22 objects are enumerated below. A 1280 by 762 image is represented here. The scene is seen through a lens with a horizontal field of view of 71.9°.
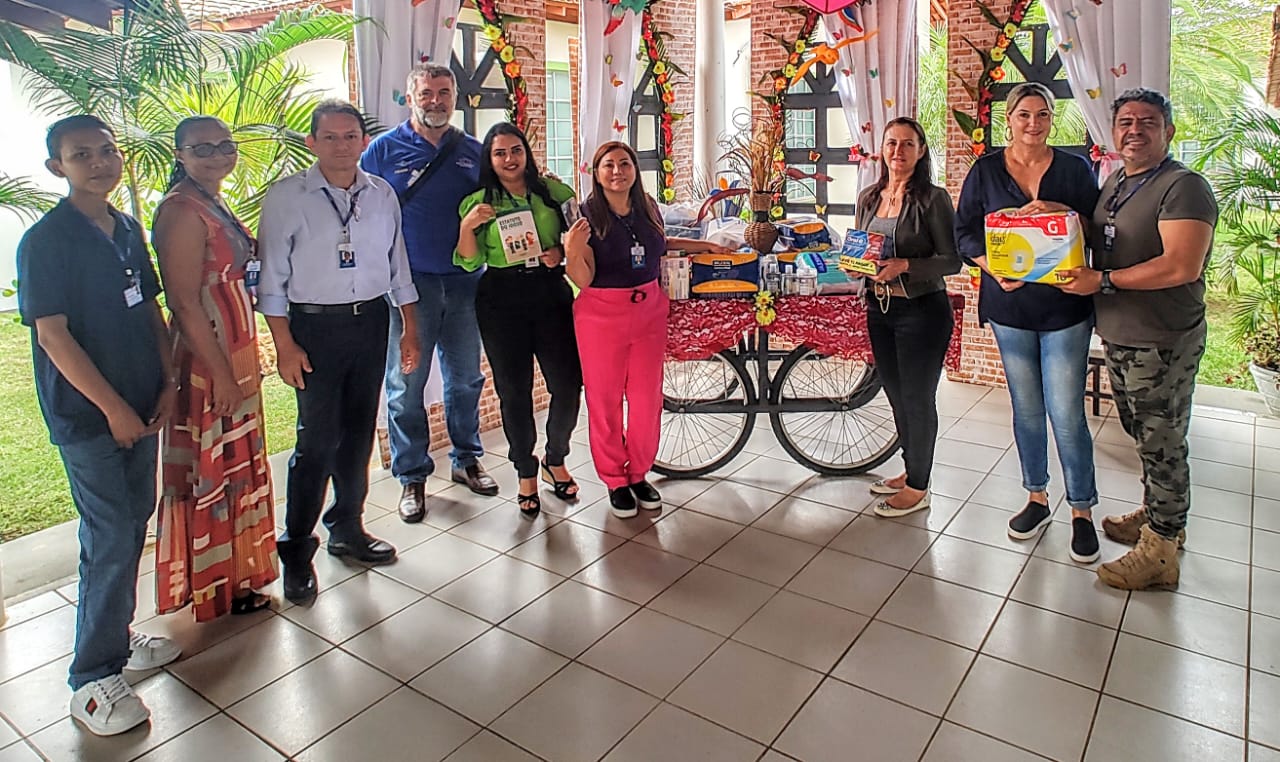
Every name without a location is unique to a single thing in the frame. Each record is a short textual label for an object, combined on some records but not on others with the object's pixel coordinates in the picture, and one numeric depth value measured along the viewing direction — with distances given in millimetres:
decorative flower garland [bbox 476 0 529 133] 4633
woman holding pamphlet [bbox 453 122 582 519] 3387
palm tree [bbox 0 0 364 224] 2924
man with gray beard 3602
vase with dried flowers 3930
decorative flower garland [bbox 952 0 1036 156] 5227
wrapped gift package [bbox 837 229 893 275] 3413
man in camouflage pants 2736
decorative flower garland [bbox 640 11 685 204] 6078
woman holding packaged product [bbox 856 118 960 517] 3379
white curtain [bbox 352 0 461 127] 3994
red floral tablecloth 3854
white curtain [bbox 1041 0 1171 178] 4617
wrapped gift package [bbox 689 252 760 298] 3854
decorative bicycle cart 3873
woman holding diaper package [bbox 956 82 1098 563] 3049
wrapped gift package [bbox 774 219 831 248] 4073
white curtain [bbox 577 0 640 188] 5277
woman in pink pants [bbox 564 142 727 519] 3404
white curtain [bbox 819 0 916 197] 5730
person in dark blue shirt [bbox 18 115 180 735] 2240
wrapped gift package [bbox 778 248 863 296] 3883
